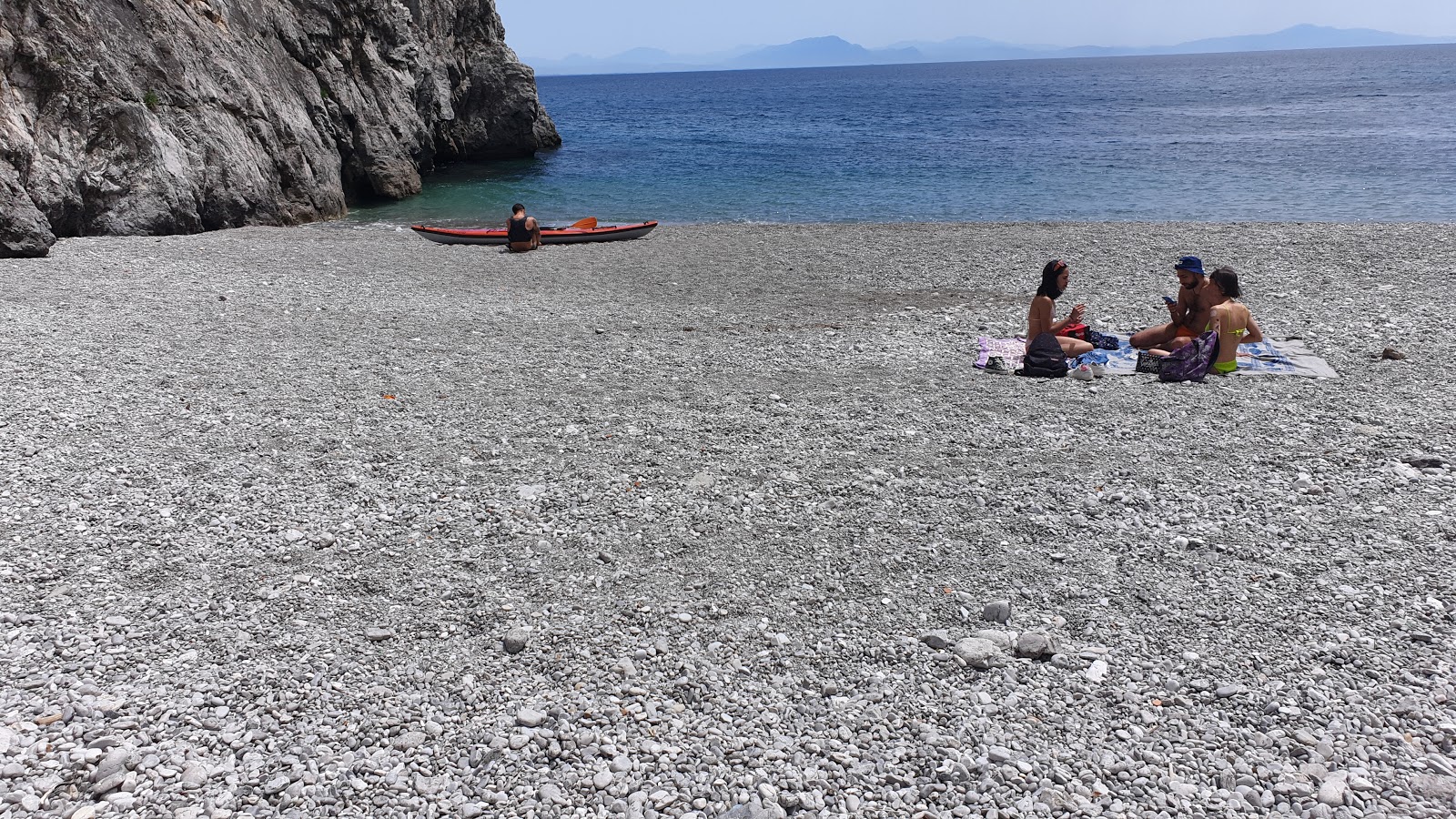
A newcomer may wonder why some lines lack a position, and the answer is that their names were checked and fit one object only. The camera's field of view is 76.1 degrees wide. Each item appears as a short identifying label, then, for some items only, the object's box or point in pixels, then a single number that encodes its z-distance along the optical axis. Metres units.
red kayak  22.42
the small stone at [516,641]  6.02
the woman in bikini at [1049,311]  11.52
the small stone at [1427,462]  8.33
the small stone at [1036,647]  5.85
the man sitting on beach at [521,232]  21.64
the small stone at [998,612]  6.27
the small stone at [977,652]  5.81
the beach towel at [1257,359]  11.13
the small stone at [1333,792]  4.58
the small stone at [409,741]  5.12
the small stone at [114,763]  4.83
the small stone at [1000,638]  5.99
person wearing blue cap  11.50
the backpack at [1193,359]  10.84
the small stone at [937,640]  6.01
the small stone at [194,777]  4.80
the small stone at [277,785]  4.78
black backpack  11.12
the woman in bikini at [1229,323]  10.87
